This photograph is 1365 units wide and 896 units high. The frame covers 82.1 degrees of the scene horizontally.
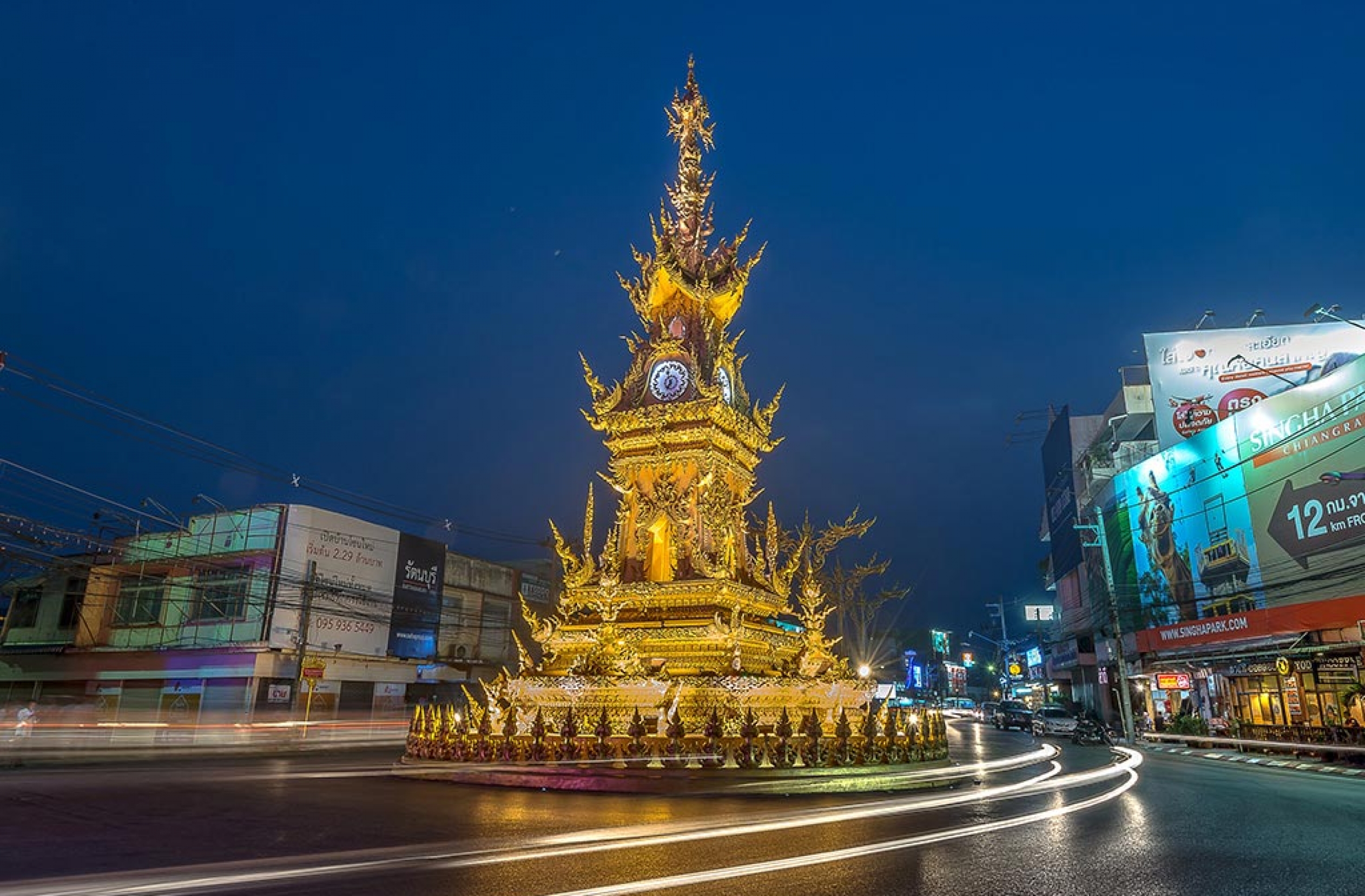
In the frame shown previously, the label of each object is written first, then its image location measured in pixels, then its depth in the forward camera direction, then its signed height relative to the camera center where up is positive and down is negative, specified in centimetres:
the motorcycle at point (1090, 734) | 2953 -162
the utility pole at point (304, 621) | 3191 +260
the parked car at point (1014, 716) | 3900 -133
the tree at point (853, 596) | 1670 +318
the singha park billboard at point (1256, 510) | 2686 +697
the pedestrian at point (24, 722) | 2169 -100
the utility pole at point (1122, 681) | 3116 +33
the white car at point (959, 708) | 6719 -174
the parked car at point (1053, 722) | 3481 -144
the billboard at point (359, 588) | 3497 +458
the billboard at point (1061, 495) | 5356 +1344
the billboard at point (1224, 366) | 3666 +1490
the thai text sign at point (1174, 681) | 3606 +36
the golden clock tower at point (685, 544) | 1291 +273
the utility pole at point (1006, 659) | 9488 +360
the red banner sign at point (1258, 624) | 2580 +238
